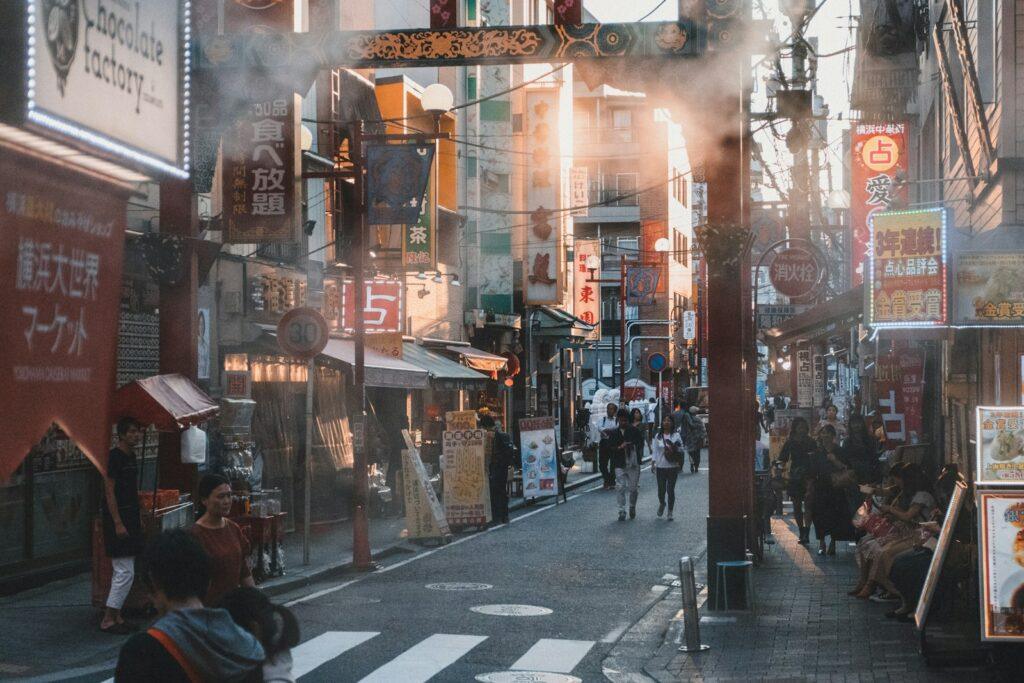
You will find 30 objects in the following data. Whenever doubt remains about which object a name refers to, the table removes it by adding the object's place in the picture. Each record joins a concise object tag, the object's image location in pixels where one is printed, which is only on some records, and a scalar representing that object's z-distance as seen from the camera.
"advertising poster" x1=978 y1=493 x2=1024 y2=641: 9.75
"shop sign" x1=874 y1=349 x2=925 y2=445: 26.17
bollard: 10.94
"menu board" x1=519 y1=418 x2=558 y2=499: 27.06
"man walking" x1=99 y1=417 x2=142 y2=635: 12.03
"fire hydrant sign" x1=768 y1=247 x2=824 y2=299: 25.84
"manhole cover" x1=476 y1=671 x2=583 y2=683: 10.34
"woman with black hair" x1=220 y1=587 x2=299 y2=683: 4.91
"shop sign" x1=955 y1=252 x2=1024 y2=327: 13.71
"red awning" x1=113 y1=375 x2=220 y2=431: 12.86
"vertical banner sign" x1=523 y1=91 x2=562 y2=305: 41.56
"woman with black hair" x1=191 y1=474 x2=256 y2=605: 7.62
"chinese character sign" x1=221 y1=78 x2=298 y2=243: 18.33
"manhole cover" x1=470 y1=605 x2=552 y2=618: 13.59
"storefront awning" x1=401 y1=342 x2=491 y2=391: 26.81
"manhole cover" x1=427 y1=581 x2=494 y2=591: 15.34
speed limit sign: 16.61
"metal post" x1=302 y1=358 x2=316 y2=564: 16.66
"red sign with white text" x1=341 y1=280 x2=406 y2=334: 24.16
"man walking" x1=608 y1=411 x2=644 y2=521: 23.75
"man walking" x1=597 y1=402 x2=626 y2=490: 27.56
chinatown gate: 13.42
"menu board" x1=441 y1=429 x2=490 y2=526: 22.20
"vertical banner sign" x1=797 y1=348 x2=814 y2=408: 48.59
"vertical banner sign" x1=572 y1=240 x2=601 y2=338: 54.09
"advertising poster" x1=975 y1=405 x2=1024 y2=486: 10.31
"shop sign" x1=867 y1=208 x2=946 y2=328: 14.76
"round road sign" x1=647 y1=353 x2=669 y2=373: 48.91
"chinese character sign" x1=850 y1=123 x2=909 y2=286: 26.38
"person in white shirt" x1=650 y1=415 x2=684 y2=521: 23.44
